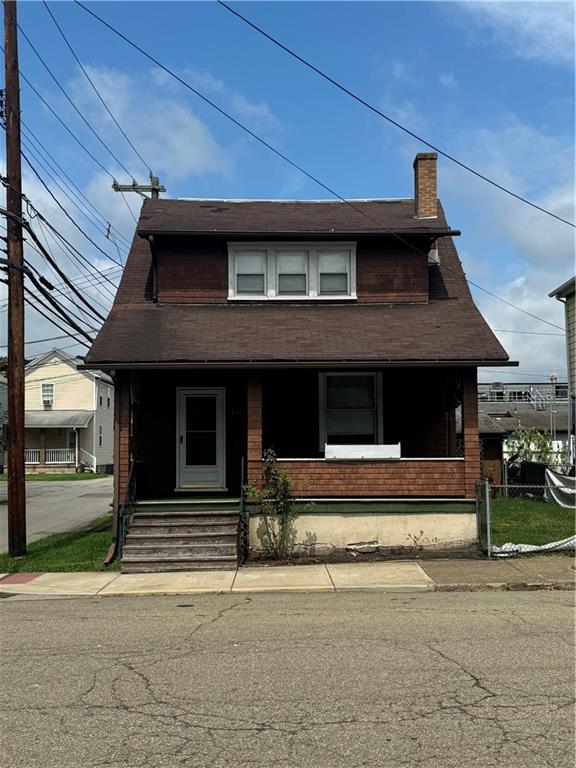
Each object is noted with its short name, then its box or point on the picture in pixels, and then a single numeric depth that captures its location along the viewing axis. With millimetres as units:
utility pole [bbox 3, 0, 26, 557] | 12273
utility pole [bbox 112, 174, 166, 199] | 23328
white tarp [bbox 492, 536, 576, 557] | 11648
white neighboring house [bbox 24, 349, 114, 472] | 46531
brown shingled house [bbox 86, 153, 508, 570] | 12406
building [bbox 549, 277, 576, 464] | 22234
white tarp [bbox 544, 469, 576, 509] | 17969
